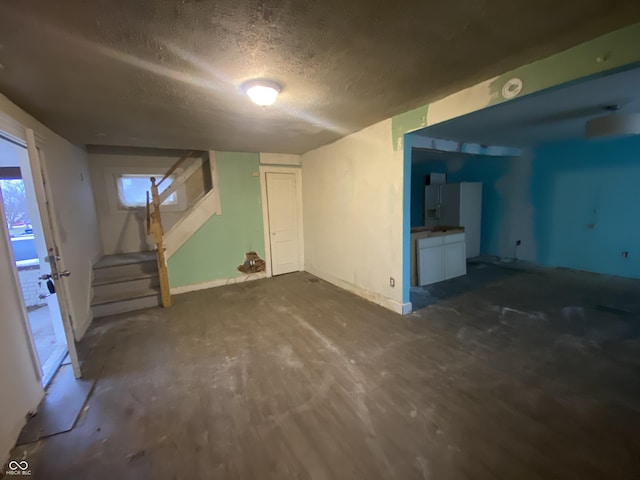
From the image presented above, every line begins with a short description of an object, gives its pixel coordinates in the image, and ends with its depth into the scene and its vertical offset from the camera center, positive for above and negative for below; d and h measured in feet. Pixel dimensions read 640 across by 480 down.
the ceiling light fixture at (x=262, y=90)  6.33 +2.99
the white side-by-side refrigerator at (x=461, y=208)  18.57 -0.57
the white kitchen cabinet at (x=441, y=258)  13.75 -3.20
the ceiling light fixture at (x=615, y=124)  9.92 +2.63
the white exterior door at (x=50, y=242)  6.75 -0.55
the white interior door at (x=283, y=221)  16.30 -0.79
